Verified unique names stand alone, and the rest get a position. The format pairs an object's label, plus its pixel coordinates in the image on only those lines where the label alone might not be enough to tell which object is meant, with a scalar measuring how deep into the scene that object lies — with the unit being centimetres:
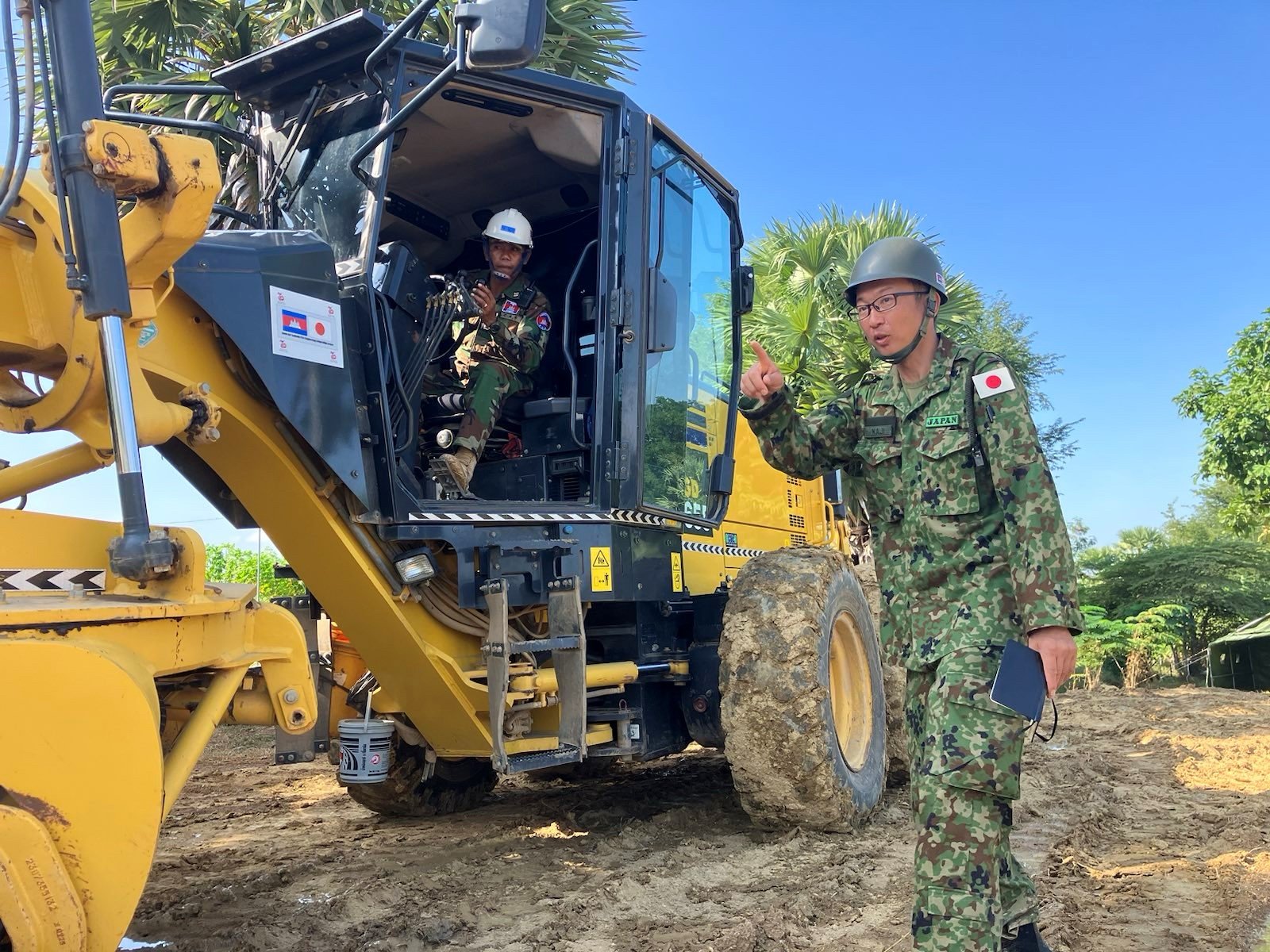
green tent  1353
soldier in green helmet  256
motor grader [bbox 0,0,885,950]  235
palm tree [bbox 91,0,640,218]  838
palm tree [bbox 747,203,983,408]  1345
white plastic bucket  390
